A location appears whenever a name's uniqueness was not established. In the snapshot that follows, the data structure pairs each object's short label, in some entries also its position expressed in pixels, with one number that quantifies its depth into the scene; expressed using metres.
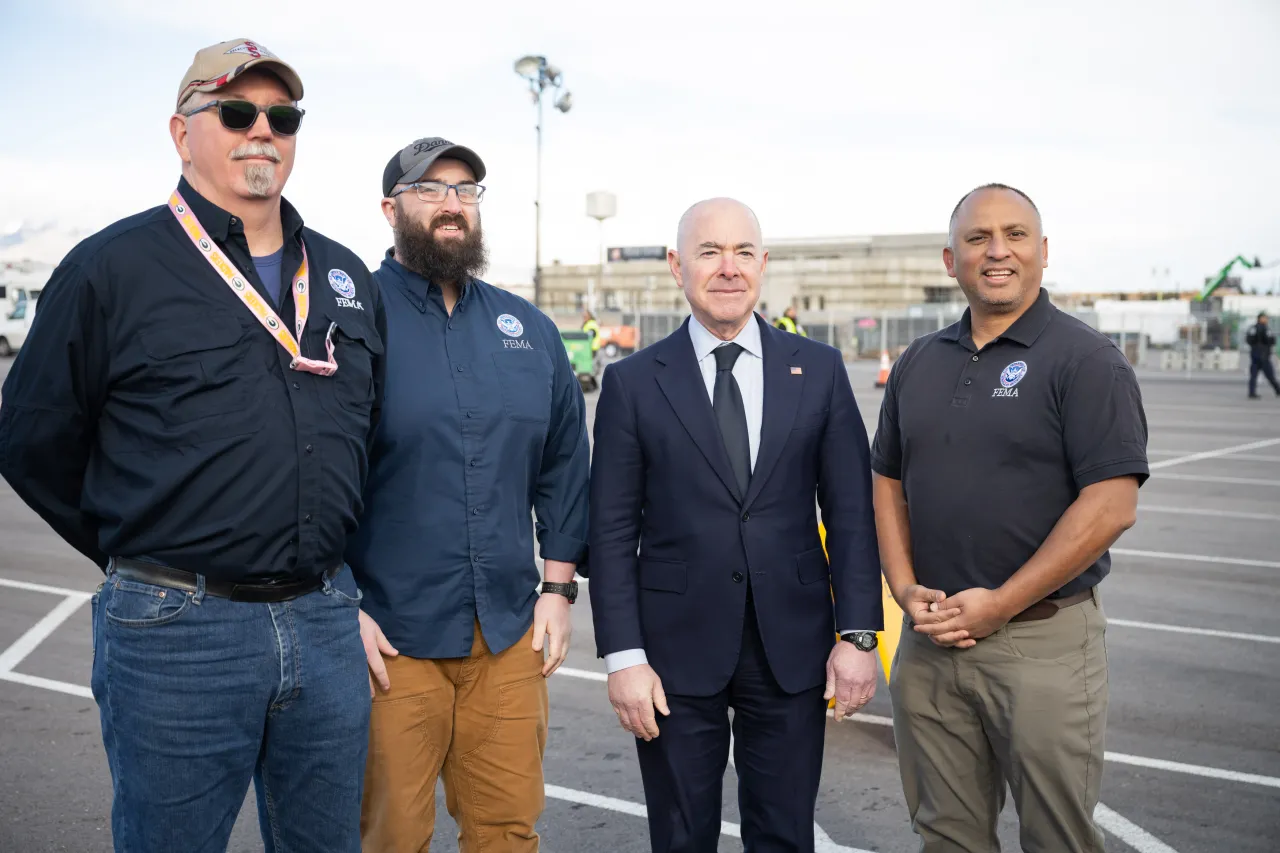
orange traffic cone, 29.63
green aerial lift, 56.22
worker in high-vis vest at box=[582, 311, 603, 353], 26.24
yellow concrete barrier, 5.14
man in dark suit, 3.09
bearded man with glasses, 3.14
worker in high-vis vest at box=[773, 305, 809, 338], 22.98
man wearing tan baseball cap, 2.42
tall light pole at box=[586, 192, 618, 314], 50.03
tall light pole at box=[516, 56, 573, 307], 29.03
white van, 37.94
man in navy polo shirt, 2.98
